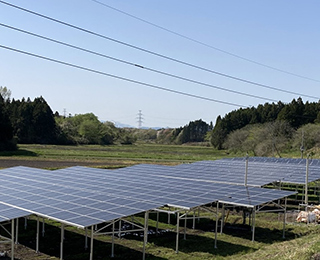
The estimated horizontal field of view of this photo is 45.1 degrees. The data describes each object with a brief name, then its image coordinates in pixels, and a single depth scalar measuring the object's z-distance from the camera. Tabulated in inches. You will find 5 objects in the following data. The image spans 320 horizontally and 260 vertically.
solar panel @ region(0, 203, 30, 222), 539.8
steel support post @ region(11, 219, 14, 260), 506.3
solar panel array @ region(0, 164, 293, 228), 564.7
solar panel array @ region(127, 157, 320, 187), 1032.8
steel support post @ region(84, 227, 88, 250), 646.3
